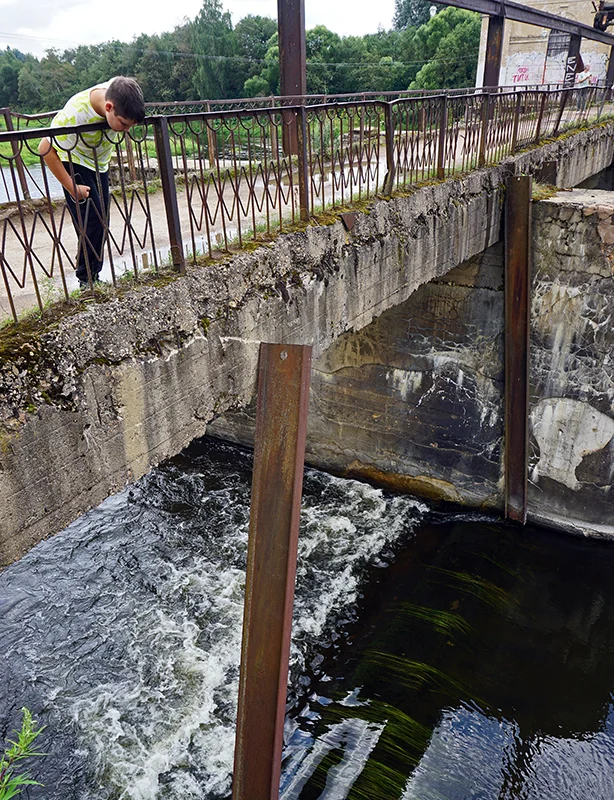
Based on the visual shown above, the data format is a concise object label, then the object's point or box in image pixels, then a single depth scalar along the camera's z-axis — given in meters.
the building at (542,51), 23.11
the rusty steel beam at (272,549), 2.74
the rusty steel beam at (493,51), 9.98
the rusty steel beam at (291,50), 5.05
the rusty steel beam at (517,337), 6.74
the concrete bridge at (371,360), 2.77
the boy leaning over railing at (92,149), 2.78
